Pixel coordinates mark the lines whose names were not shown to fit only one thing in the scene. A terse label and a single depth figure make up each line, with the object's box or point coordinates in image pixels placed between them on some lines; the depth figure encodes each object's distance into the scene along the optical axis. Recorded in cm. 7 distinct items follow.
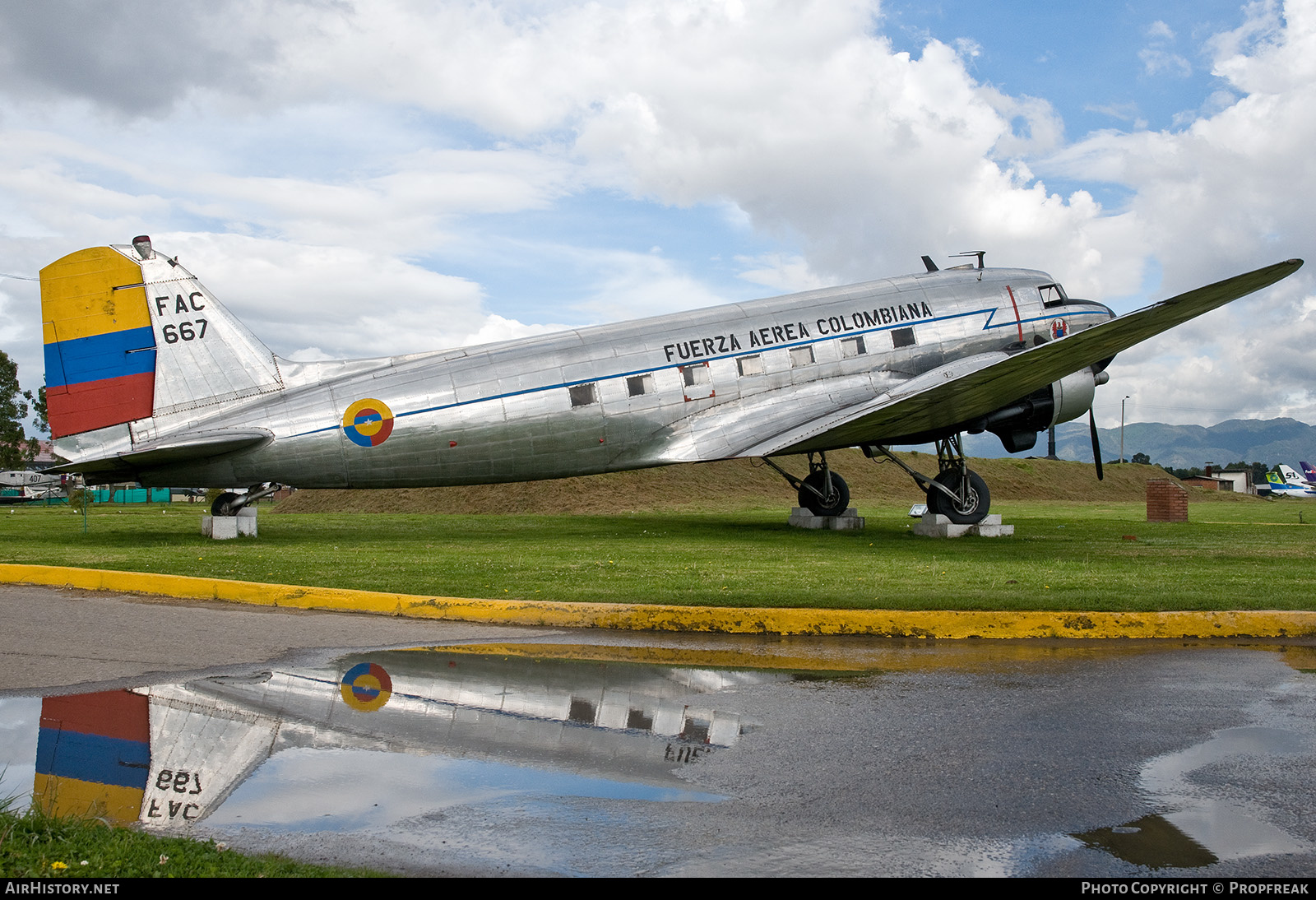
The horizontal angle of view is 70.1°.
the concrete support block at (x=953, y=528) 1900
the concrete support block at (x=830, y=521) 2144
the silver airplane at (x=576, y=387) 1563
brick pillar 2866
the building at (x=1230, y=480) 7806
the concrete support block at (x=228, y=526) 1723
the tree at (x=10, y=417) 7044
